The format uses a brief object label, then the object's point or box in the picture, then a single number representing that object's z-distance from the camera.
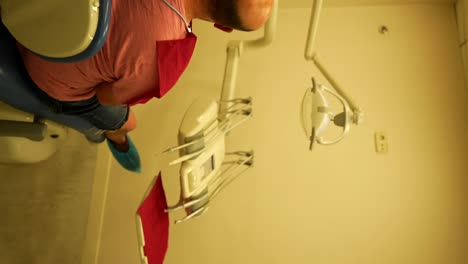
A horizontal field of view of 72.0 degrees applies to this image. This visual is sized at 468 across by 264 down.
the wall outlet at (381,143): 1.47
